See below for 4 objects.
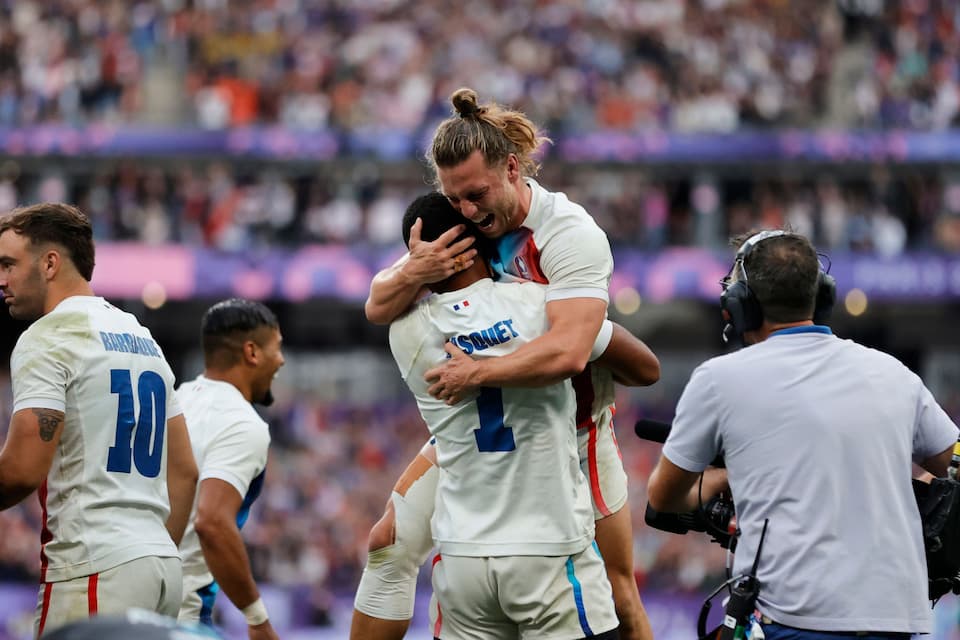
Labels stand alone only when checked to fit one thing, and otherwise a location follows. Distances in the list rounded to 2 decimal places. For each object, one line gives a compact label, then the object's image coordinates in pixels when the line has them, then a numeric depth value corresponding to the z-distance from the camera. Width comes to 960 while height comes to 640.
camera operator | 7.70
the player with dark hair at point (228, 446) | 10.80
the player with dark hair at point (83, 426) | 8.87
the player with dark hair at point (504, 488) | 8.48
